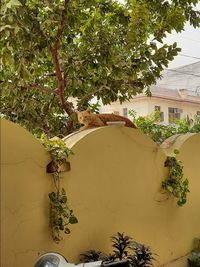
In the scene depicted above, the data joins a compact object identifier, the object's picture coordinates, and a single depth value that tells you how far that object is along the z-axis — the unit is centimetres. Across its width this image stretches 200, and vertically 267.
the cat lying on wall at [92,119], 330
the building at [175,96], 1077
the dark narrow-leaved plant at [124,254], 278
